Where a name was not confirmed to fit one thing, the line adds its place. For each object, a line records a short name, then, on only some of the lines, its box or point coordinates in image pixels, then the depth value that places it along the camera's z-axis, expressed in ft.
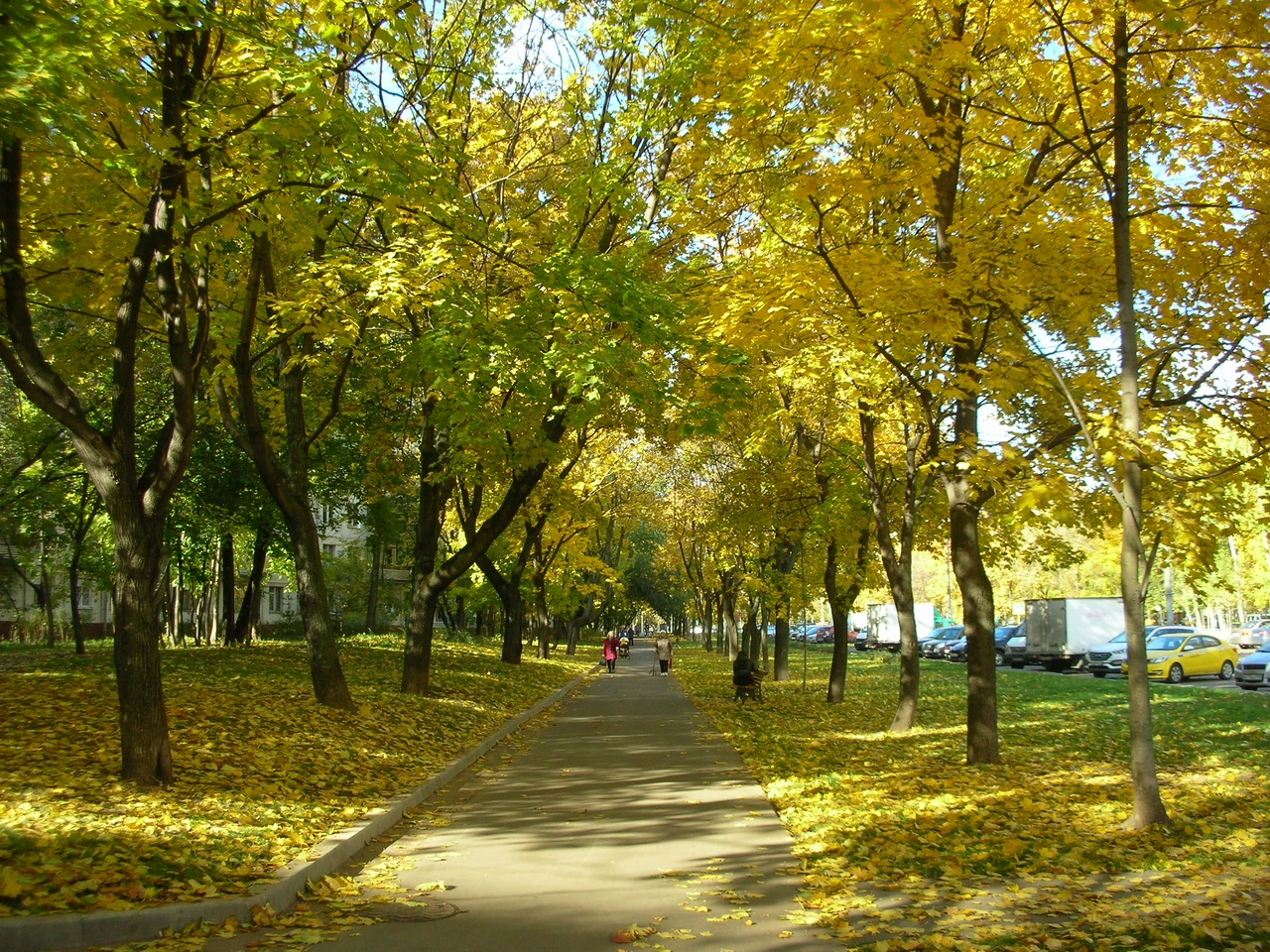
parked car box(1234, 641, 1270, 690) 88.58
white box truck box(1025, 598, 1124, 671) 126.52
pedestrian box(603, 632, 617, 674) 119.85
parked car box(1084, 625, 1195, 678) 113.40
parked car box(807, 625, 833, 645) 250.78
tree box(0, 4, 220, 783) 24.20
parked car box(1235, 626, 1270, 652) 128.51
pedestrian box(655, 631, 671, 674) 111.14
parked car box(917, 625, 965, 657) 180.75
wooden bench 68.74
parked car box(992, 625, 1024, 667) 146.72
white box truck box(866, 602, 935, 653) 212.23
